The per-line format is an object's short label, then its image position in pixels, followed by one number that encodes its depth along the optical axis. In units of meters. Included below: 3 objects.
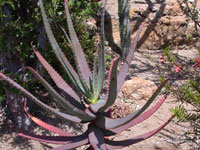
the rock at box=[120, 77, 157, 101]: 3.43
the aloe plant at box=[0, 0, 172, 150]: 1.36
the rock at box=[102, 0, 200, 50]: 5.18
